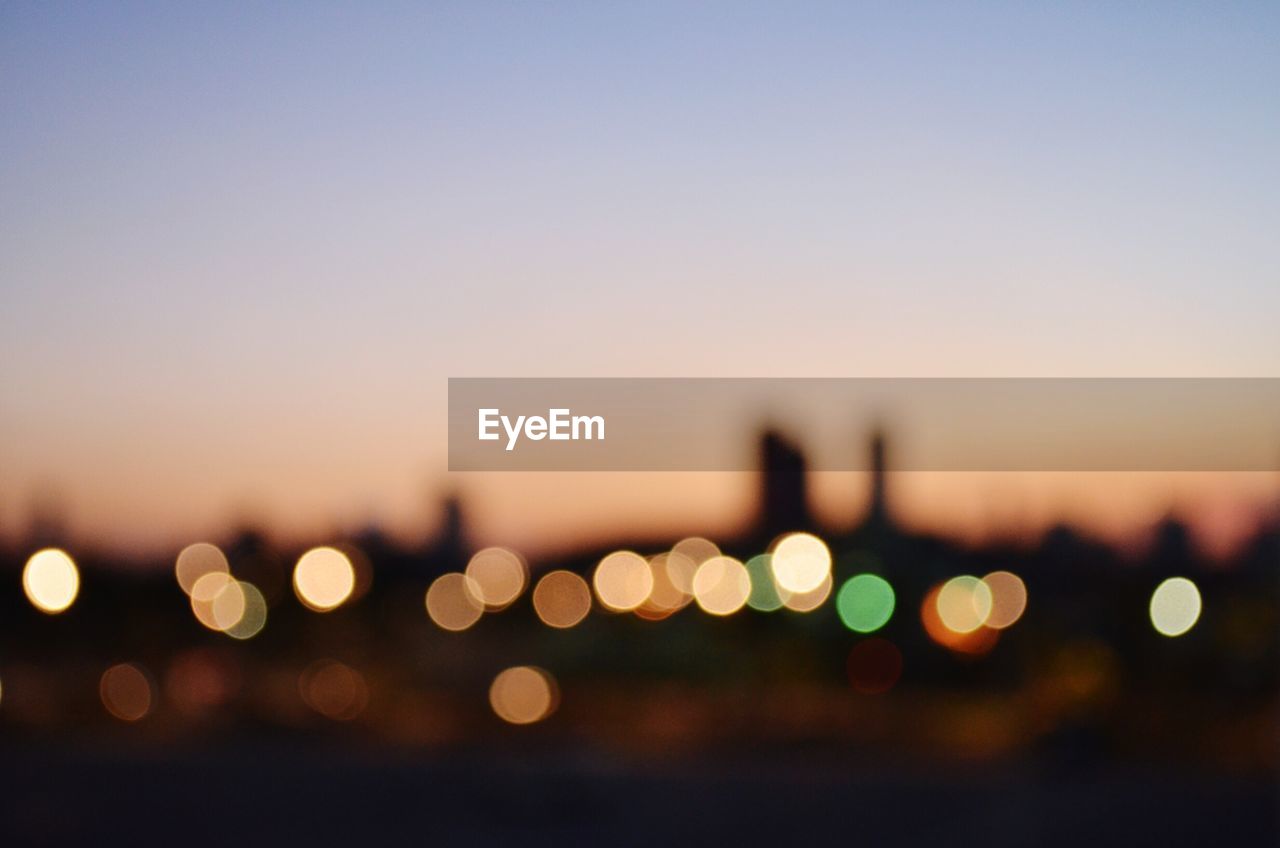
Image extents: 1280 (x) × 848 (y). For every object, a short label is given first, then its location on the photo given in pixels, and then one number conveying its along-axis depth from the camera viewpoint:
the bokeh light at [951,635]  36.88
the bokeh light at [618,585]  45.00
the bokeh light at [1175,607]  28.97
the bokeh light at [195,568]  43.66
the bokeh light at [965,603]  38.09
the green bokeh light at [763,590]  43.19
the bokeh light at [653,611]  43.74
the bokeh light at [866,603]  40.00
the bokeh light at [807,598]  42.62
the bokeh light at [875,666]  37.06
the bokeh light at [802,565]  39.84
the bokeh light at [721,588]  44.59
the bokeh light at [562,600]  43.69
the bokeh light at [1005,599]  35.19
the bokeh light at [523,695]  33.62
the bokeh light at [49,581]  37.75
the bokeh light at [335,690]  37.28
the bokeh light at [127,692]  34.53
